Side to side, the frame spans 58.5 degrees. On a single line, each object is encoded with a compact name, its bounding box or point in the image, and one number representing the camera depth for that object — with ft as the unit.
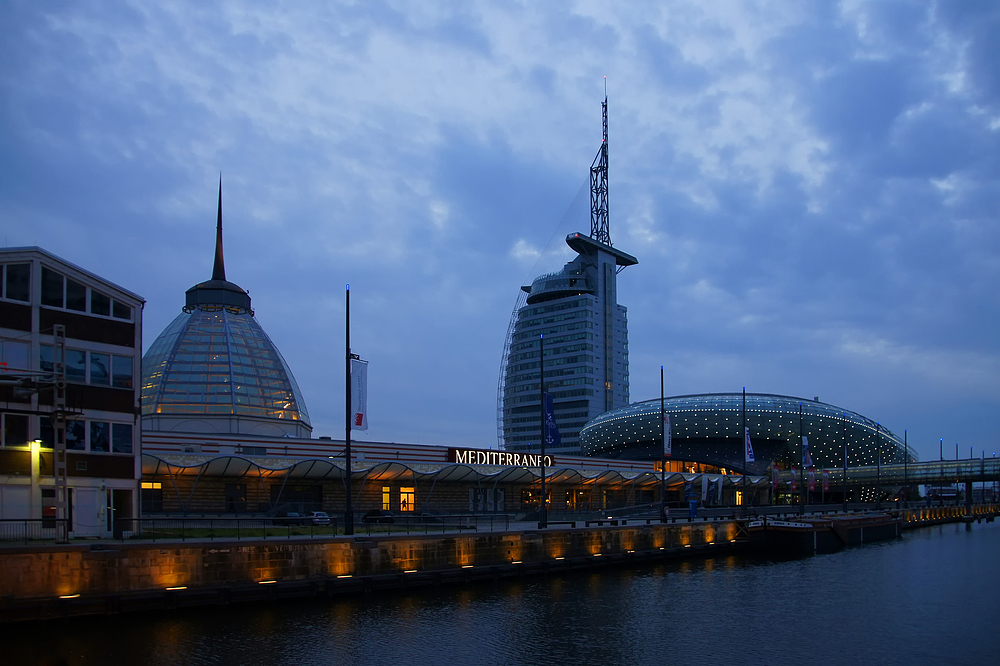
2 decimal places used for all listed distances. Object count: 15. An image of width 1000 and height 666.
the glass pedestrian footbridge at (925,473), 465.06
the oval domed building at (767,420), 643.04
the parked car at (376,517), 207.53
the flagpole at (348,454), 159.43
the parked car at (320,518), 217.56
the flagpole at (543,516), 200.81
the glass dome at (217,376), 362.53
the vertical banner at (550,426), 206.07
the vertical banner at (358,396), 176.86
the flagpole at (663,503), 253.49
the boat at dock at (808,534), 252.42
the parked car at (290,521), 199.20
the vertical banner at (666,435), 257.59
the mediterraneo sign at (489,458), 330.13
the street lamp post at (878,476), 514.68
